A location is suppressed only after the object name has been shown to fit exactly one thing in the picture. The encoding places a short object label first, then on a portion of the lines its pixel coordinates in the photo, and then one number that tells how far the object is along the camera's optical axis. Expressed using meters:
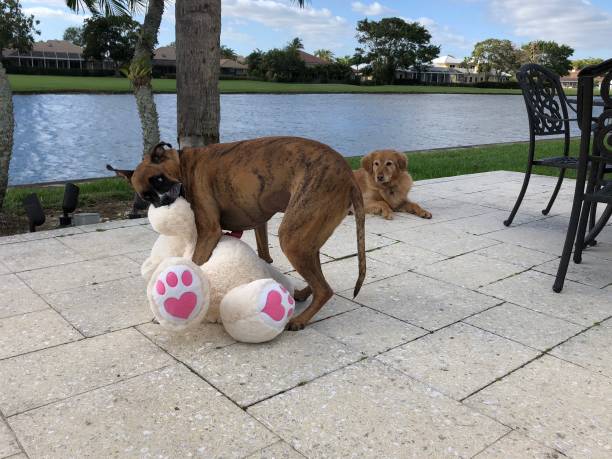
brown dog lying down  5.65
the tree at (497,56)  111.56
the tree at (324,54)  135.88
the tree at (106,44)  58.03
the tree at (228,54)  97.66
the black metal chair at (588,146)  3.21
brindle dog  2.73
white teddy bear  2.59
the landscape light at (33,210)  5.02
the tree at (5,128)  5.41
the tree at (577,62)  135.66
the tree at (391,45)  88.94
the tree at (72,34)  116.06
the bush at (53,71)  64.75
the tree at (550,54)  111.69
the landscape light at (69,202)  5.35
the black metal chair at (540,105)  4.95
